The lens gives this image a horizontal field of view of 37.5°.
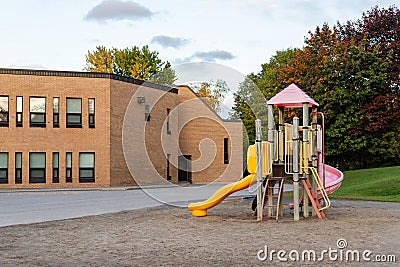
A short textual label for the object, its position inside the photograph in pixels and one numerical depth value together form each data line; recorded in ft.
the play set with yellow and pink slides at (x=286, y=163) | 55.77
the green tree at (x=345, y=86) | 138.00
